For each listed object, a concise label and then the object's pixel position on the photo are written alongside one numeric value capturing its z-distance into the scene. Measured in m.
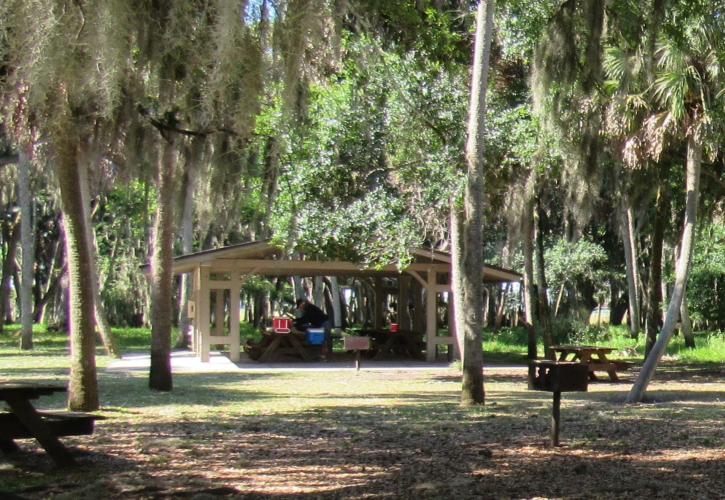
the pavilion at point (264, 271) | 20.00
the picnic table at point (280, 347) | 20.97
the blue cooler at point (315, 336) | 20.86
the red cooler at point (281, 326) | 20.91
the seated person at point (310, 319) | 21.38
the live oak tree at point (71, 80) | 5.65
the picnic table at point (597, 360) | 15.68
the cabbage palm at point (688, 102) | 11.99
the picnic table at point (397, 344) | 22.34
